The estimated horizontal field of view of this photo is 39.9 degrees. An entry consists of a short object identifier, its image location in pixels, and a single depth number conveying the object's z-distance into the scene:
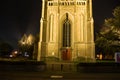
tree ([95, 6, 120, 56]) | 36.56
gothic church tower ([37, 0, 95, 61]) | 45.31
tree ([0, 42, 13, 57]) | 85.68
